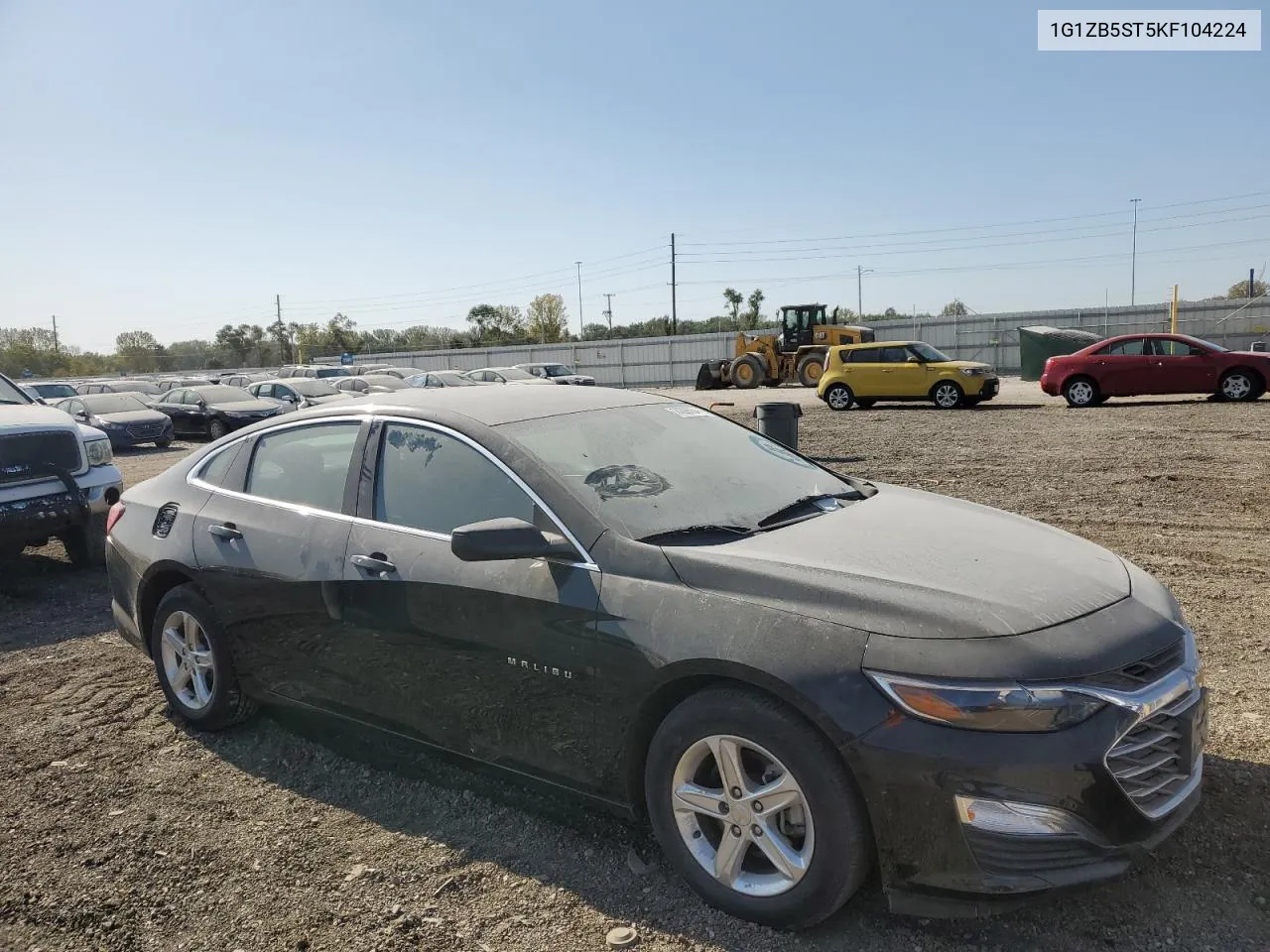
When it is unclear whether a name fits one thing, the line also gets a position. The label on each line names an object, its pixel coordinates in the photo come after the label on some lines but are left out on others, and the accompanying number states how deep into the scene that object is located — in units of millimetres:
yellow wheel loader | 31281
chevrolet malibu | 2326
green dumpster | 29766
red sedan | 17672
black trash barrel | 8898
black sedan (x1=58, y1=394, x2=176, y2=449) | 19688
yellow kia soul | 20812
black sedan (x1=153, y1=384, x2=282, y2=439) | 21562
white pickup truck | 6797
